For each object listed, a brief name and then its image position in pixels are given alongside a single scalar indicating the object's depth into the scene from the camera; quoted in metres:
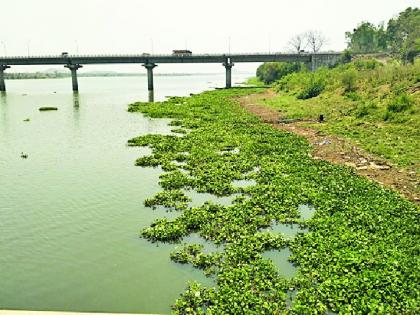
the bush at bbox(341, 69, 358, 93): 45.94
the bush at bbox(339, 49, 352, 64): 106.31
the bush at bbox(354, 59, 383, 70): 74.46
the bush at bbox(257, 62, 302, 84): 115.63
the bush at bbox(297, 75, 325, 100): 52.84
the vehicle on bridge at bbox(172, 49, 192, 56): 106.44
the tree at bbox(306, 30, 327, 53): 152.25
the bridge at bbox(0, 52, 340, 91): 102.56
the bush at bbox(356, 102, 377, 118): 34.31
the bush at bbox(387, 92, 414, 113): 31.37
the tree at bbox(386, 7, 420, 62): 81.00
